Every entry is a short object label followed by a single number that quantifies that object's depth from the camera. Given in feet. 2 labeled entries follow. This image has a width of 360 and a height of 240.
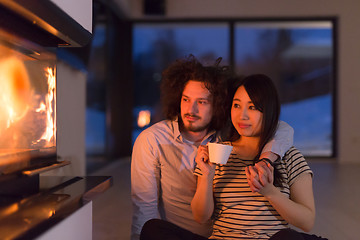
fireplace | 3.05
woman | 4.29
